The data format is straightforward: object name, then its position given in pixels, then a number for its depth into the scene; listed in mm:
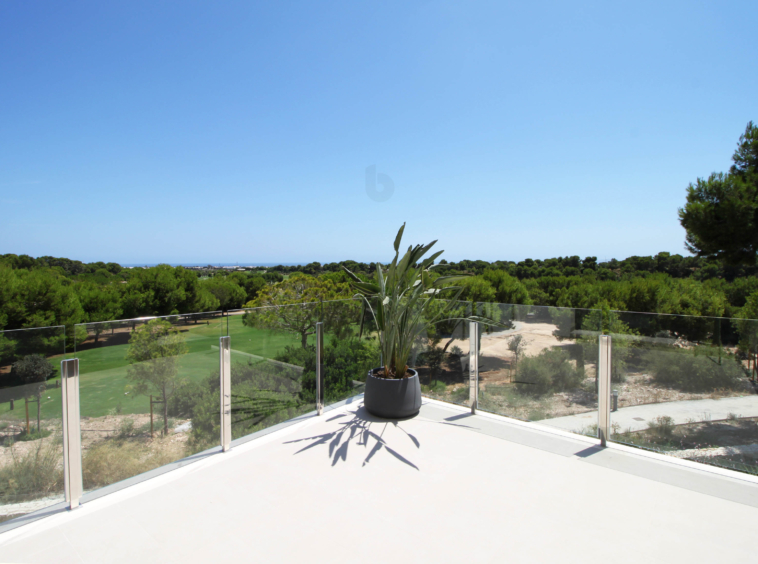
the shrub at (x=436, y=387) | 4057
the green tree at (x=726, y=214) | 5783
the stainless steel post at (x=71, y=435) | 2023
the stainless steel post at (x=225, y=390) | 2770
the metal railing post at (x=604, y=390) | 2963
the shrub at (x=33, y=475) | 1836
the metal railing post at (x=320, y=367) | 3627
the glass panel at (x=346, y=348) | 3799
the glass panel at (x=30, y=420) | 1828
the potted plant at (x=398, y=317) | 3479
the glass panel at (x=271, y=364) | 2912
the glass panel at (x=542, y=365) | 3141
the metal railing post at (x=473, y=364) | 3773
